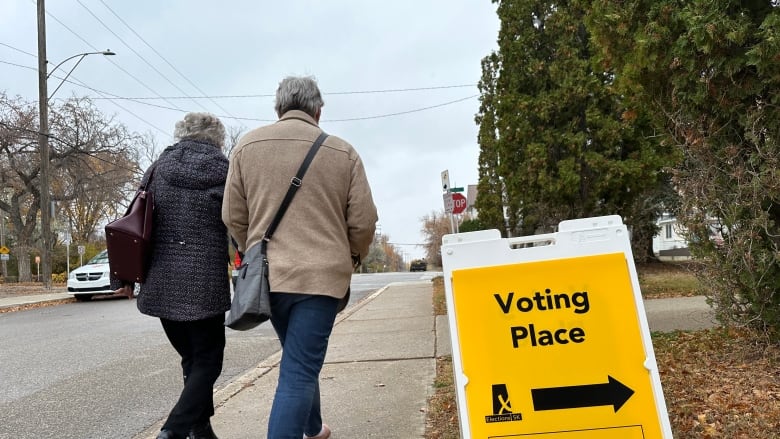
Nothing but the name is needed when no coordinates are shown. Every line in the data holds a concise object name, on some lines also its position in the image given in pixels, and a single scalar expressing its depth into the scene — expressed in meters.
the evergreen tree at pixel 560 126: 13.09
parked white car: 16.88
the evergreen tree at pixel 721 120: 4.31
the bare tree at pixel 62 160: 25.53
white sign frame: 2.52
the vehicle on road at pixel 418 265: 88.12
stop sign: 15.38
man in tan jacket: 2.83
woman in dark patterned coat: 3.36
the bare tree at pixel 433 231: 96.19
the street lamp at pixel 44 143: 20.58
